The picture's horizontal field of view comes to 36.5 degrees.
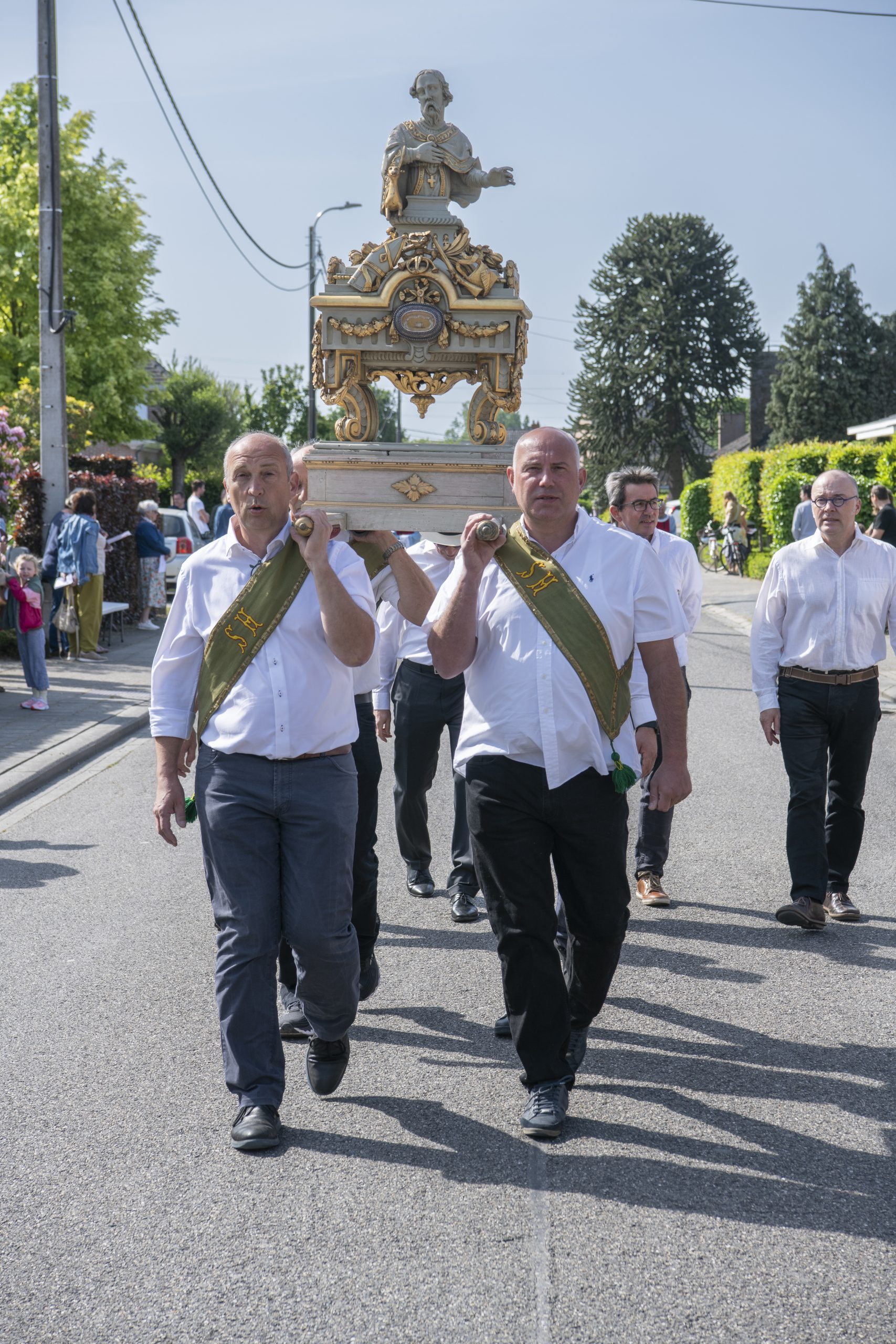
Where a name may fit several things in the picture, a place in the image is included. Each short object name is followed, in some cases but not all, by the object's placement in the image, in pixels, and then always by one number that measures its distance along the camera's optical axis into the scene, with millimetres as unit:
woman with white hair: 20219
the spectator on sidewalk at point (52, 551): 16031
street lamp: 37250
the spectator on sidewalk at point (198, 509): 24281
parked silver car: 24828
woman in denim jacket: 15852
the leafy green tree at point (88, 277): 32344
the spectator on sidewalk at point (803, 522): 18984
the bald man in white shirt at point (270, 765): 3953
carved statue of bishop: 5348
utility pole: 15633
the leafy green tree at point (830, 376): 64188
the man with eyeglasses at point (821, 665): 6172
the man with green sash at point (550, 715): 4016
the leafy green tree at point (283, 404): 49844
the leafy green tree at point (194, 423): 61719
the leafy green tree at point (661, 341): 55469
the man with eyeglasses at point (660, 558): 6270
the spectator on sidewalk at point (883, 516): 17750
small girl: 12172
